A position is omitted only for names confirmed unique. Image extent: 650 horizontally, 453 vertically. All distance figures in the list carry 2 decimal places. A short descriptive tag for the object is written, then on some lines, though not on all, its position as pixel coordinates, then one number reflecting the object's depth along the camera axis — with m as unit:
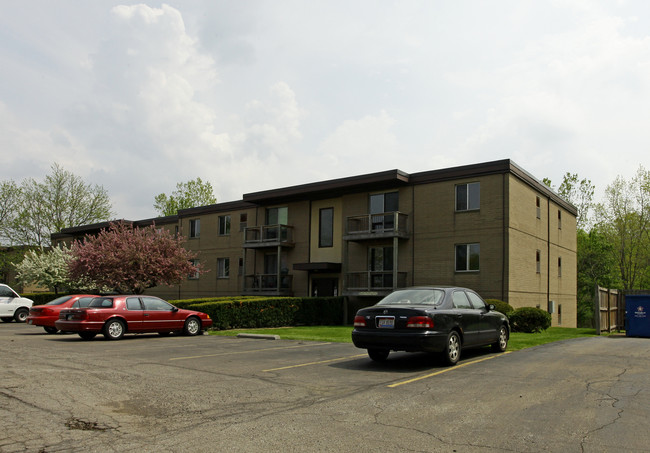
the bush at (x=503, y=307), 21.75
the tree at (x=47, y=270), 36.75
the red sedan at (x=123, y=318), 16.80
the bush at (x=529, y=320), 20.72
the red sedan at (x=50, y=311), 19.58
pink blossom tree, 27.94
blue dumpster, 18.53
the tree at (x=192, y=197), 66.81
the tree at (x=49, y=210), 53.34
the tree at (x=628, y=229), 47.50
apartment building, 24.52
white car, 27.00
